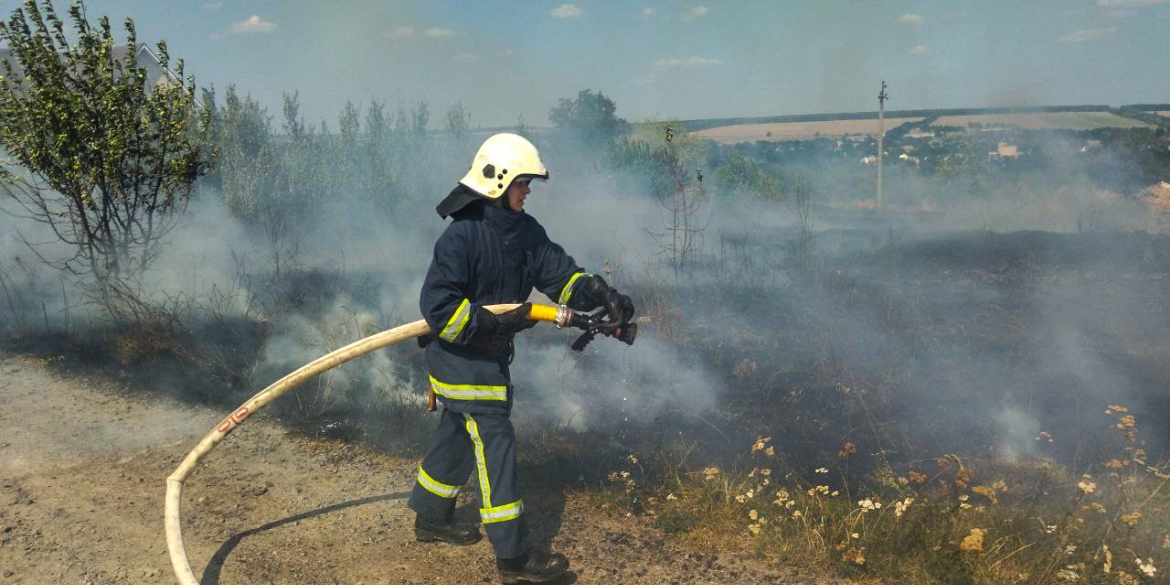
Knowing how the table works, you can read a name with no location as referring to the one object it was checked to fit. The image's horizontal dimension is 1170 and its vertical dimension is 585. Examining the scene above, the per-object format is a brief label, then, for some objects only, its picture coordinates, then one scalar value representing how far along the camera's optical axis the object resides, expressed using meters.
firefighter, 3.13
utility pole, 28.73
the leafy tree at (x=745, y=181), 18.62
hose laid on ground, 3.22
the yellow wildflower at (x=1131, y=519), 3.16
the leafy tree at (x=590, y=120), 20.95
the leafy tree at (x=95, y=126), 6.03
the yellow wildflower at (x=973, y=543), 3.25
